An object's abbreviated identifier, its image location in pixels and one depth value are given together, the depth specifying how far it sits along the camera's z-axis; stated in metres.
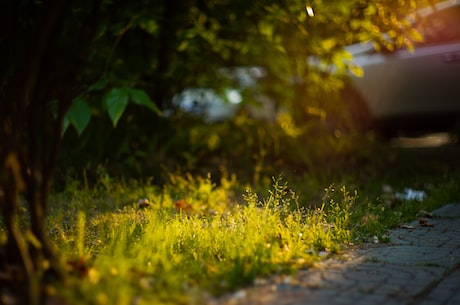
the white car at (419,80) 8.52
